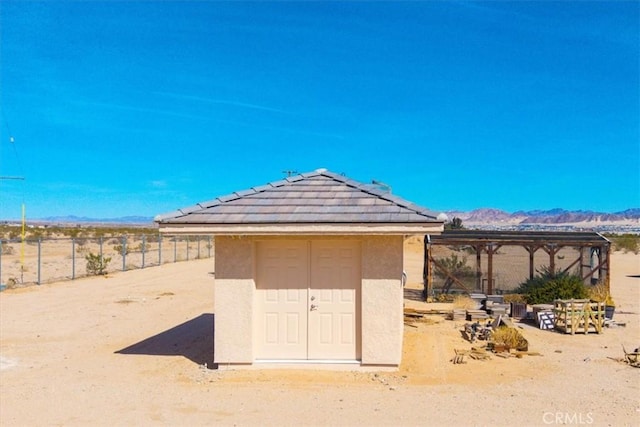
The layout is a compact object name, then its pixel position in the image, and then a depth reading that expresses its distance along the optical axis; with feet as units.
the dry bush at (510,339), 42.86
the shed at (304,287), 35.86
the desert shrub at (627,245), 194.23
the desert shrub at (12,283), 80.94
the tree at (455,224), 201.79
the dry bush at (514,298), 68.14
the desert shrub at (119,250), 158.15
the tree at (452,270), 76.79
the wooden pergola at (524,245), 72.74
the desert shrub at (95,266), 102.19
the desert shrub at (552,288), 64.30
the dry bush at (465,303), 65.31
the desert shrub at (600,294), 60.54
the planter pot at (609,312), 56.70
